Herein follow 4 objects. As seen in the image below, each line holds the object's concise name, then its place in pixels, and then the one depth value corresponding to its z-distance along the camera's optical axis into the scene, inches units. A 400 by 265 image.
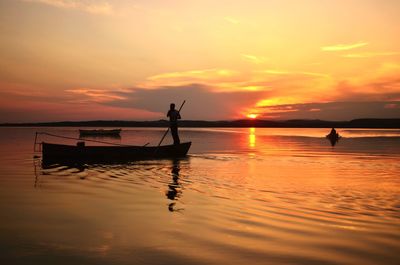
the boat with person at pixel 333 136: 2322.8
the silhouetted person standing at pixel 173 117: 1058.3
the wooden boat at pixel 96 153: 938.7
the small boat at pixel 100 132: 3233.3
